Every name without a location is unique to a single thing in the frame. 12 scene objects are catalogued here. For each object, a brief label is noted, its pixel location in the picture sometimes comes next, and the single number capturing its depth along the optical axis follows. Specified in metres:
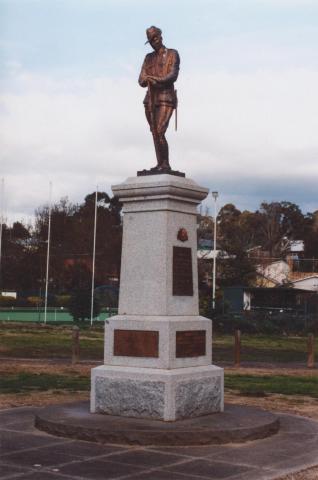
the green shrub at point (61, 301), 63.82
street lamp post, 40.03
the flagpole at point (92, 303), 43.08
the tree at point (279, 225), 82.94
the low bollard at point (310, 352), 22.16
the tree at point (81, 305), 44.41
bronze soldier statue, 10.88
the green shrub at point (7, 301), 65.61
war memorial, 9.92
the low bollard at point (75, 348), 21.05
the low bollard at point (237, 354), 21.55
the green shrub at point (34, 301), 65.01
